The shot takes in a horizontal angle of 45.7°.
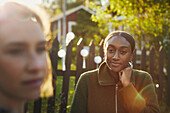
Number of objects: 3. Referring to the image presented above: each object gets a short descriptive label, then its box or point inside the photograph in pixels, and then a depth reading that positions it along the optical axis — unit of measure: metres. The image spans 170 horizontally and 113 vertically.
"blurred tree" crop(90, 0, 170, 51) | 7.06
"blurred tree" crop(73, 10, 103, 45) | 15.15
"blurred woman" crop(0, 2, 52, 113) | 1.01
